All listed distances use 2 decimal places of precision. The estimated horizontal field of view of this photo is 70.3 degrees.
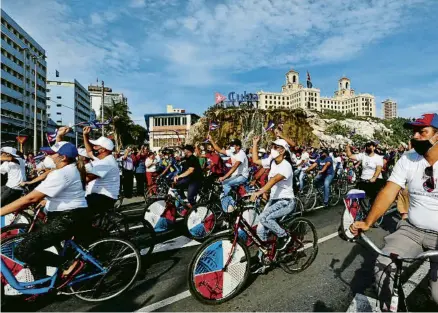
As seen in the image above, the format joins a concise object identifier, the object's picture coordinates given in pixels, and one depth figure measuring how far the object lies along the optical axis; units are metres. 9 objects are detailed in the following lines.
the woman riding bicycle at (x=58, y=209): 3.31
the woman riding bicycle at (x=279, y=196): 4.35
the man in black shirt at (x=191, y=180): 6.93
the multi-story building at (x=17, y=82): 53.50
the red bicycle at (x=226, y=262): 3.44
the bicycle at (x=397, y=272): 2.08
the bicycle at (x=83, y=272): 3.36
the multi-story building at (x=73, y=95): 86.88
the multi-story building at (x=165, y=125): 79.69
